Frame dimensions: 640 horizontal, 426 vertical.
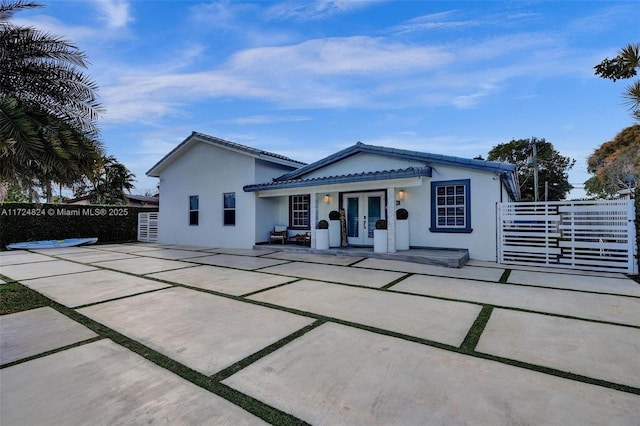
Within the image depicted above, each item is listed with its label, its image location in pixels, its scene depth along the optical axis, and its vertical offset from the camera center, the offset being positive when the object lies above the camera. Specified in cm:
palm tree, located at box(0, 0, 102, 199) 419 +182
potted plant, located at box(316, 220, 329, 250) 1060 -71
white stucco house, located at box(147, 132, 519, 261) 906 +85
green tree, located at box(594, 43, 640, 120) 754 +402
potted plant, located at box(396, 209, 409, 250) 977 -46
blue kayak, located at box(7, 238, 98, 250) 1300 -125
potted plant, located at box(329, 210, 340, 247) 1122 -52
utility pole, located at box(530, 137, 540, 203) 2028 +438
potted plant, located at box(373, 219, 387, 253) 934 -66
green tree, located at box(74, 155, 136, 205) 2297 +238
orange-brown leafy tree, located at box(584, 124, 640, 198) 2222 +435
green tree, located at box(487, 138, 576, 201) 3139 +522
